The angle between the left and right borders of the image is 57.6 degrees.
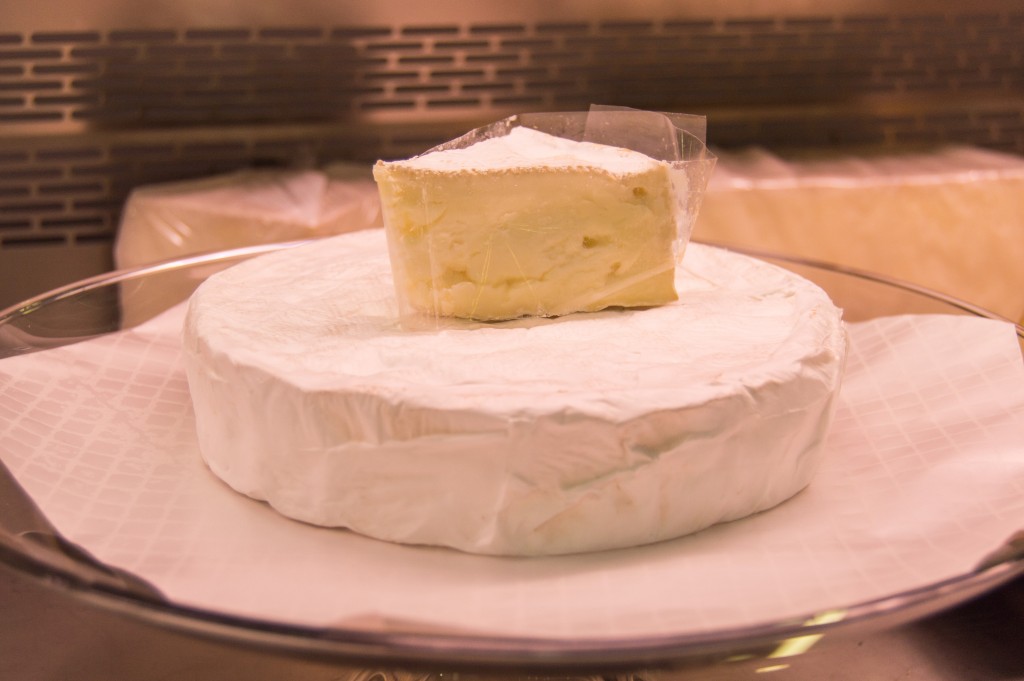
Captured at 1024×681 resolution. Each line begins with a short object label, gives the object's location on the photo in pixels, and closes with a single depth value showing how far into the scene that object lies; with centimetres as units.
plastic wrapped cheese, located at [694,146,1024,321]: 139
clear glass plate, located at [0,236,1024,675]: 39
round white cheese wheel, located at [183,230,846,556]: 55
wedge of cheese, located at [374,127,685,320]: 71
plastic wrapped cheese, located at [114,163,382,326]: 129
